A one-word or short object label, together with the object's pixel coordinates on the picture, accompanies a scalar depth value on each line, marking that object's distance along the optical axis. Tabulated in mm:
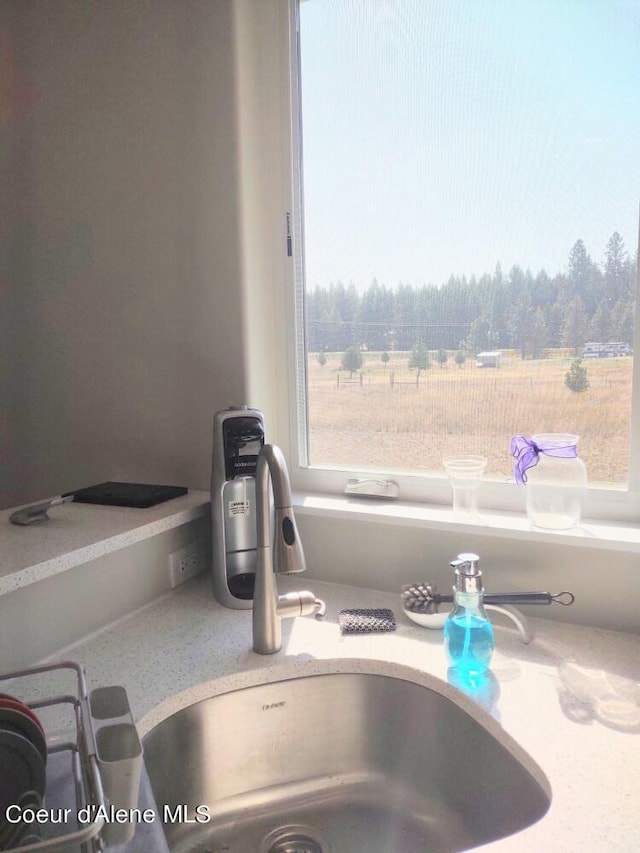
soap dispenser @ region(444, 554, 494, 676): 1050
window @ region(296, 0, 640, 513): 1235
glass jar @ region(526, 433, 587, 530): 1253
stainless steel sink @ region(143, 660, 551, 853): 990
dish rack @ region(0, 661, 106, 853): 580
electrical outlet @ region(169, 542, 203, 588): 1441
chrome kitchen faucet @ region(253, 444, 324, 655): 1094
